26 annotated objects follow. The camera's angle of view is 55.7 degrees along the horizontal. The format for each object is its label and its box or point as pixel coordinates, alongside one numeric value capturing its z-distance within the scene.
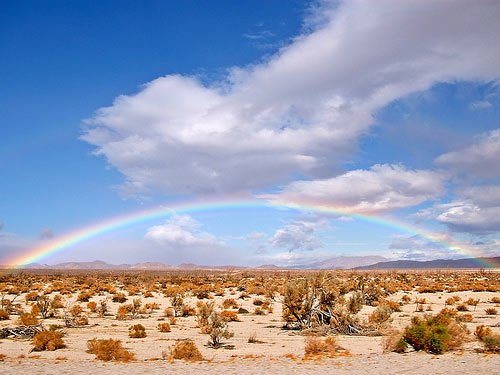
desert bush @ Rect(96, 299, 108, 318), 31.57
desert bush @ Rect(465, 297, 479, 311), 36.33
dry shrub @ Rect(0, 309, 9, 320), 28.80
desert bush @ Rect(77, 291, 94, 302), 41.28
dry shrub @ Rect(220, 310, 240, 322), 29.91
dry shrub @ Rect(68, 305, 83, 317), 29.01
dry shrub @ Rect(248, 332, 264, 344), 22.05
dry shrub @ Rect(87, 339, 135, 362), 17.36
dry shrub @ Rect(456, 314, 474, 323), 27.10
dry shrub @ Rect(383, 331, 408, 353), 18.27
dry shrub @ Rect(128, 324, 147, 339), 23.02
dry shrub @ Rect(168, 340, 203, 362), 17.55
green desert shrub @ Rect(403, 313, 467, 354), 17.77
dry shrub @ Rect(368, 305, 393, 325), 24.55
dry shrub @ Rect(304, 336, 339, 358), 18.38
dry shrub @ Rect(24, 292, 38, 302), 39.75
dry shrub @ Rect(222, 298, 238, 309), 36.49
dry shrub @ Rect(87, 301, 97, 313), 33.18
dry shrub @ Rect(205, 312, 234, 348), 21.04
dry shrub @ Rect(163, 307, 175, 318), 31.56
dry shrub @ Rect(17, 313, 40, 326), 24.59
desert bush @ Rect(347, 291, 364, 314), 25.85
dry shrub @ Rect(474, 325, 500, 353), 17.38
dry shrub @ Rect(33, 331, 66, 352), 19.41
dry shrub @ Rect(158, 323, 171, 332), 25.08
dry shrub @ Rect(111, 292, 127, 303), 40.78
